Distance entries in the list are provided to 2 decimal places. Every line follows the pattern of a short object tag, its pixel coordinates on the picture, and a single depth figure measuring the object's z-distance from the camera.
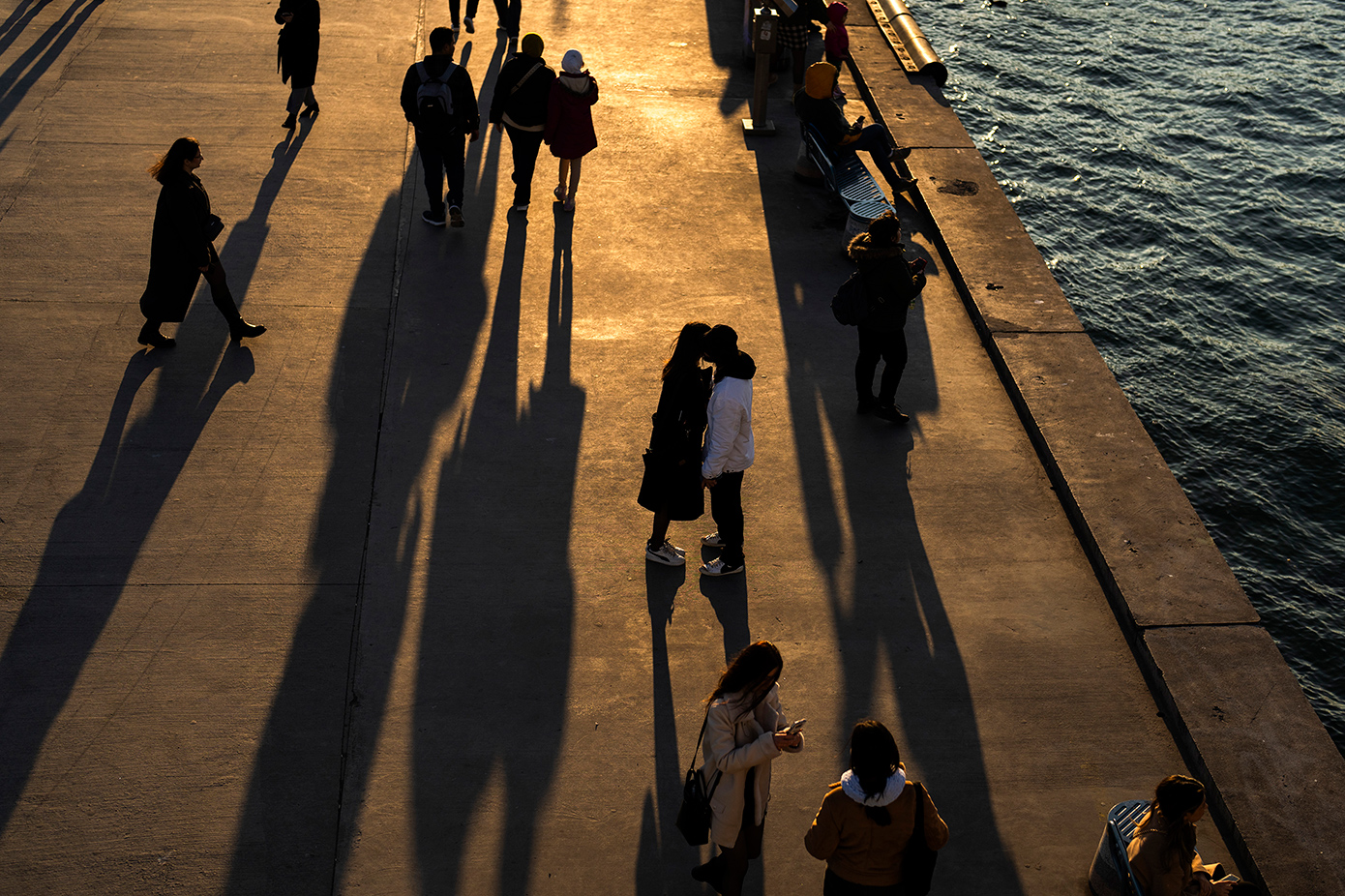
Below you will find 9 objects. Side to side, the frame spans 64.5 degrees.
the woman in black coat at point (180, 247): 7.93
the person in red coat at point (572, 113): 9.73
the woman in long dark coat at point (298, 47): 11.20
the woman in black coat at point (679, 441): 6.19
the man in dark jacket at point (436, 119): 9.41
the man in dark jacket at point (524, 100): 9.72
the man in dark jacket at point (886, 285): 7.59
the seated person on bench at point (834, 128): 10.87
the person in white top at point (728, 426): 6.01
